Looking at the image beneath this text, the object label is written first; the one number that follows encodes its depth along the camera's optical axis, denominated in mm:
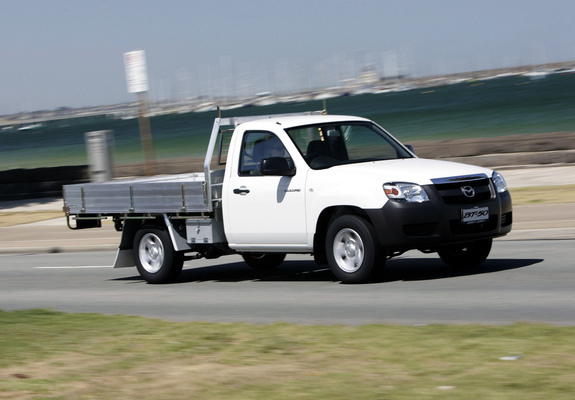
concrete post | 25219
